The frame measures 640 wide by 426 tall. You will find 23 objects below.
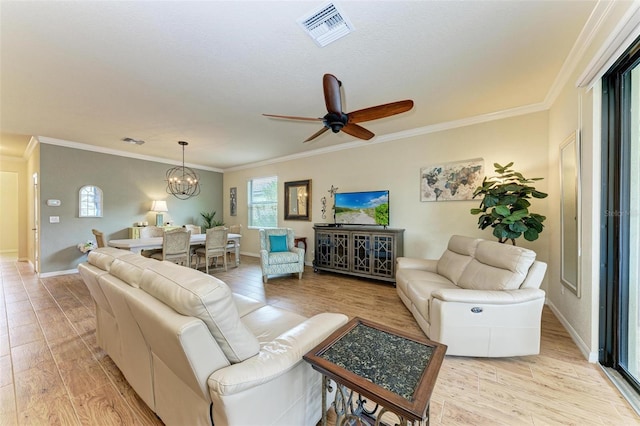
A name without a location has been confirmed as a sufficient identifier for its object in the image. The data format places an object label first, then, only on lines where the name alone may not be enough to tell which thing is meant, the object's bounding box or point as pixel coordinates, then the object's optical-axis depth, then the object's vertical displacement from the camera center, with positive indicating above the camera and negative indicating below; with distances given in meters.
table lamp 5.91 +0.07
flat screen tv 4.43 +0.09
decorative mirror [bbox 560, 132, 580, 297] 2.30 +0.00
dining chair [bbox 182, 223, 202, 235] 5.96 -0.42
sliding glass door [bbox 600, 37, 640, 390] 1.77 -0.07
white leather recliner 2.00 -0.82
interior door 4.70 -0.28
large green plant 2.73 +0.04
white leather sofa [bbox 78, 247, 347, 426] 0.98 -0.66
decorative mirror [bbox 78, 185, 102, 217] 5.10 +0.22
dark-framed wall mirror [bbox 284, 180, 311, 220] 5.70 +0.30
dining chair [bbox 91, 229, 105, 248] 4.05 -0.44
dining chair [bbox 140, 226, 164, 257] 5.05 -0.43
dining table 3.96 -0.54
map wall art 3.70 +0.52
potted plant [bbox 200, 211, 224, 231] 7.17 -0.24
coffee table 0.90 -0.69
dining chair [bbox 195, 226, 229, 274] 4.78 -0.66
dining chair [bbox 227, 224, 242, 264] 5.50 -0.75
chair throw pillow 4.70 -0.59
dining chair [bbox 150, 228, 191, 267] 4.23 -0.63
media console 4.10 -0.67
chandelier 6.38 +0.75
